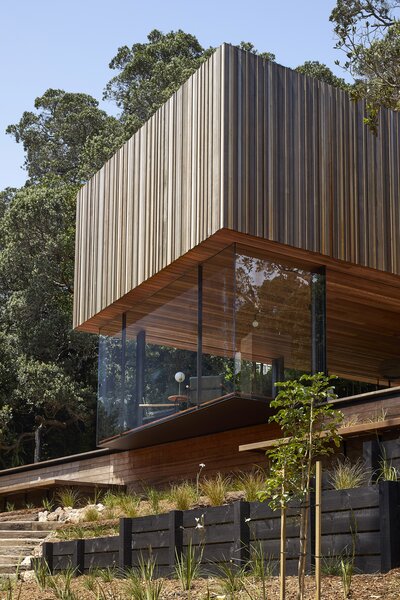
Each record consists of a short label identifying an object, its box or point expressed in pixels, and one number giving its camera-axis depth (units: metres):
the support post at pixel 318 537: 5.02
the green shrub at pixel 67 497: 11.73
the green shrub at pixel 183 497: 8.27
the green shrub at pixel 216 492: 8.14
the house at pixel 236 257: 10.17
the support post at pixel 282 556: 5.21
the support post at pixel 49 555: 8.55
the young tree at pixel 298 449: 5.52
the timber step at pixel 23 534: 10.49
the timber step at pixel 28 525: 10.82
